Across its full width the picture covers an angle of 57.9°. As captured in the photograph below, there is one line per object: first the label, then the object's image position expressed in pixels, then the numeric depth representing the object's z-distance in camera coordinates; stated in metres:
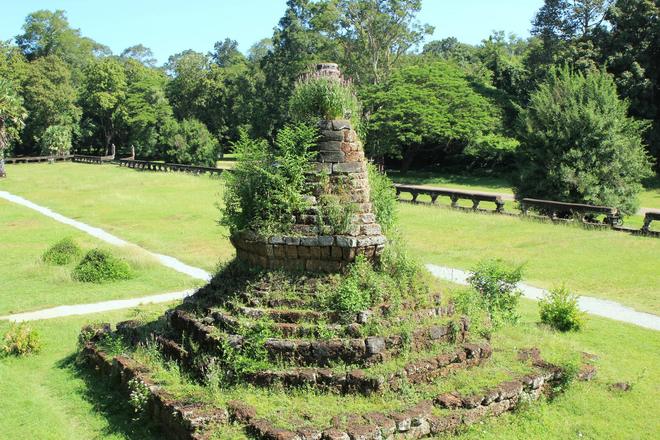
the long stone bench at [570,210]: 22.52
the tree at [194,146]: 53.84
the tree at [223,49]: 118.25
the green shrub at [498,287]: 10.77
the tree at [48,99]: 63.59
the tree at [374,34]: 44.78
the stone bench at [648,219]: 20.86
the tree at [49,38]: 83.31
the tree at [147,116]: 59.88
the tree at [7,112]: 44.41
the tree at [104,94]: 66.12
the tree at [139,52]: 129.00
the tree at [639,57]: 37.38
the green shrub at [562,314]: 11.34
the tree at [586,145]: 23.97
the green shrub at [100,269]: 15.98
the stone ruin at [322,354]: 6.84
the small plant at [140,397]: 7.64
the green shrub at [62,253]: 17.88
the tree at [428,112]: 41.00
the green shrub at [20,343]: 10.44
